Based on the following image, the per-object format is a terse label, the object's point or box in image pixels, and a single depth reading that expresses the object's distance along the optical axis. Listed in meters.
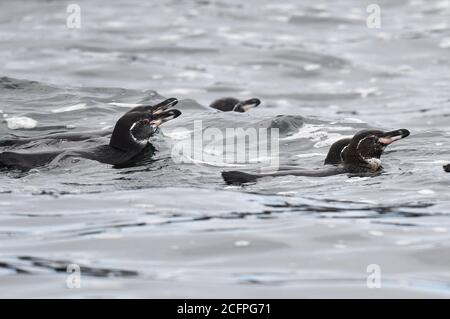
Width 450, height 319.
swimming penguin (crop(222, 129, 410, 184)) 10.47
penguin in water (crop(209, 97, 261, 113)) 13.67
